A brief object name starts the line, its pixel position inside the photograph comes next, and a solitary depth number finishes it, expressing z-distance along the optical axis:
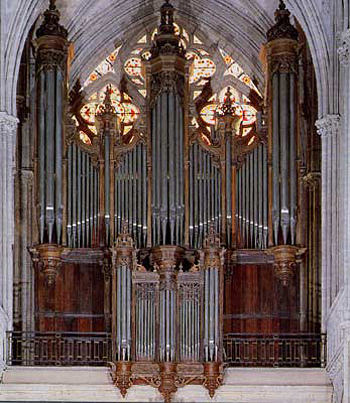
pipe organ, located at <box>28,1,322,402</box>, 30.75
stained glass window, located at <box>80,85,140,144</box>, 34.31
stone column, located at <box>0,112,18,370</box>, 28.91
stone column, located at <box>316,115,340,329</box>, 28.80
